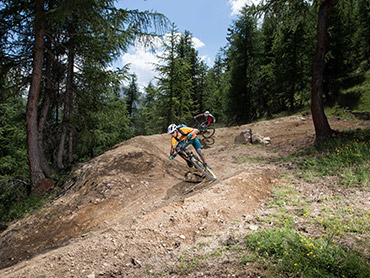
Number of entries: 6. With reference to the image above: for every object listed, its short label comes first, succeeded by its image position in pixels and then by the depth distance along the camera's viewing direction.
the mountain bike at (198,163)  7.56
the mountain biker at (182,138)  7.55
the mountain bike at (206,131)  14.78
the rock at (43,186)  8.58
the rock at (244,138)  13.83
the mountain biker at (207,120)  12.80
